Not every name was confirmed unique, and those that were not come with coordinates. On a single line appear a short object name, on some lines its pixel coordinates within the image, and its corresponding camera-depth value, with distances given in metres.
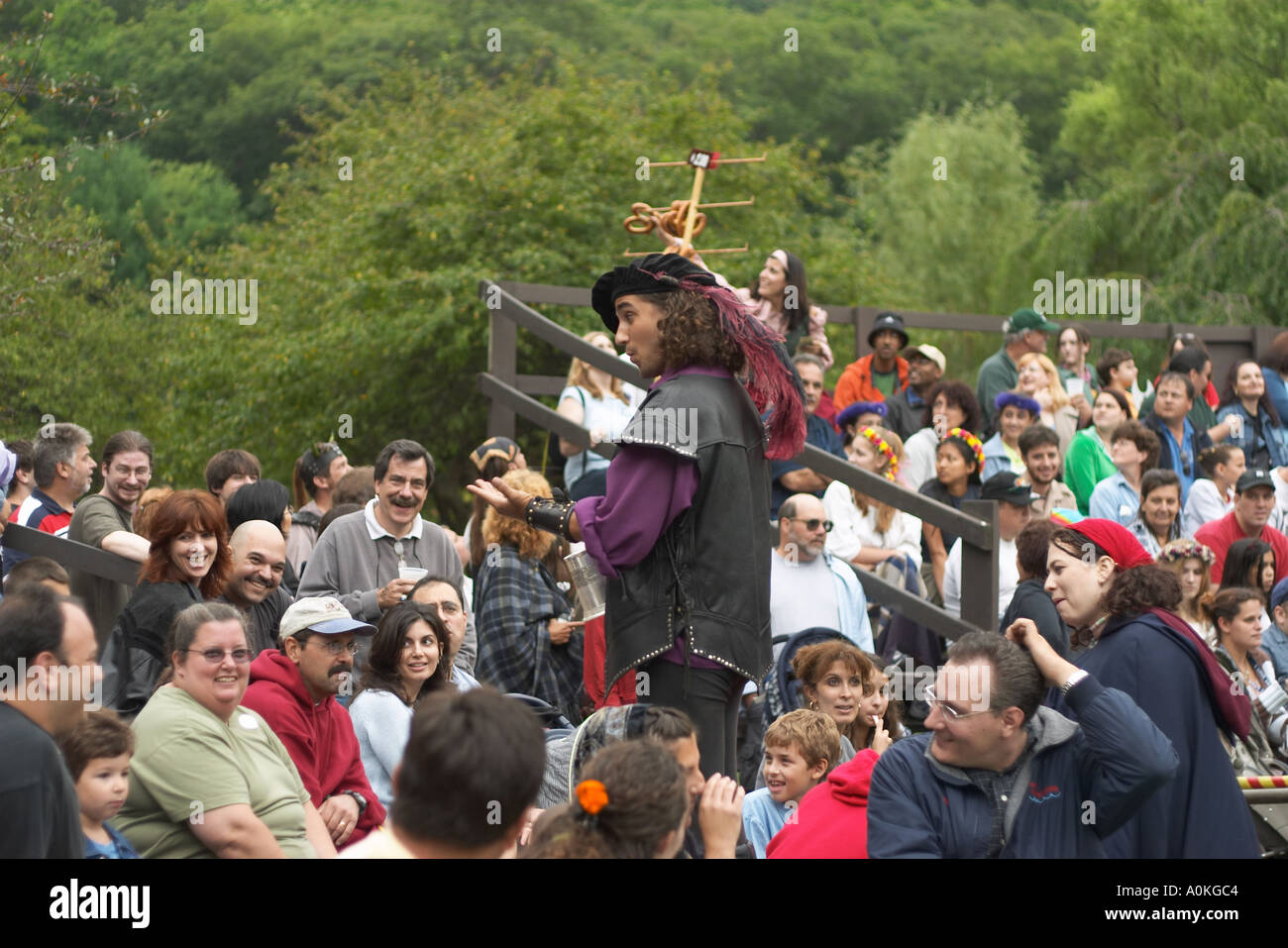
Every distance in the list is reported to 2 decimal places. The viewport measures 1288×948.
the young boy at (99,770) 3.99
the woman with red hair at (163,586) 5.23
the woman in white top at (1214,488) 9.72
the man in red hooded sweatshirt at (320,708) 5.00
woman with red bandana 4.46
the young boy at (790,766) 5.35
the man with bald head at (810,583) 7.19
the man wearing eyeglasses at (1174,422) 10.30
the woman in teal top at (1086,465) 9.95
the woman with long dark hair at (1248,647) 7.27
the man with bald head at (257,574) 5.73
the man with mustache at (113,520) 6.32
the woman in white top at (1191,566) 7.83
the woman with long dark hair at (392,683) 5.39
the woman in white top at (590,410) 9.01
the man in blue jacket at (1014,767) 4.11
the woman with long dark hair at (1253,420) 11.14
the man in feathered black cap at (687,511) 4.53
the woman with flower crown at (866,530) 8.35
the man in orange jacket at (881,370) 10.81
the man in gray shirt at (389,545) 6.48
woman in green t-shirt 4.31
